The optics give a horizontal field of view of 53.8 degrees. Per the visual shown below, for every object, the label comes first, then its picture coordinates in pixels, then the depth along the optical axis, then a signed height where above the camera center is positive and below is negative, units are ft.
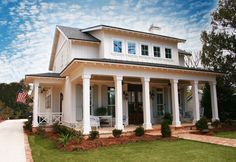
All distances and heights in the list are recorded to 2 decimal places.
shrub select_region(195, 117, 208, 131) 44.98 -4.87
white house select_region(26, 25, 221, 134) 43.65 +5.02
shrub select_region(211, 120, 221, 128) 50.94 -5.43
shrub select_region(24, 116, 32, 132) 58.52 -6.34
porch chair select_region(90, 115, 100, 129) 44.95 -3.90
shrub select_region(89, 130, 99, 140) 36.92 -5.38
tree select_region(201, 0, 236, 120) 58.29 +12.41
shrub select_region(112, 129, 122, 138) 38.96 -5.41
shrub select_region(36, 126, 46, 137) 50.69 -6.53
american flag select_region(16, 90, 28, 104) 73.50 +1.66
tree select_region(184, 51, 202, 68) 125.80 +21.32
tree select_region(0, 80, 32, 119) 135.66 -0.33
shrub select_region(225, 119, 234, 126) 55.83 -5.73
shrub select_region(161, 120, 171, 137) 39.47 -5.00
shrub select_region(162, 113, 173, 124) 54.95 -4.10
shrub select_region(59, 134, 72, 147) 34.09 -5.69
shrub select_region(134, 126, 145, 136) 40.47 -5.37
